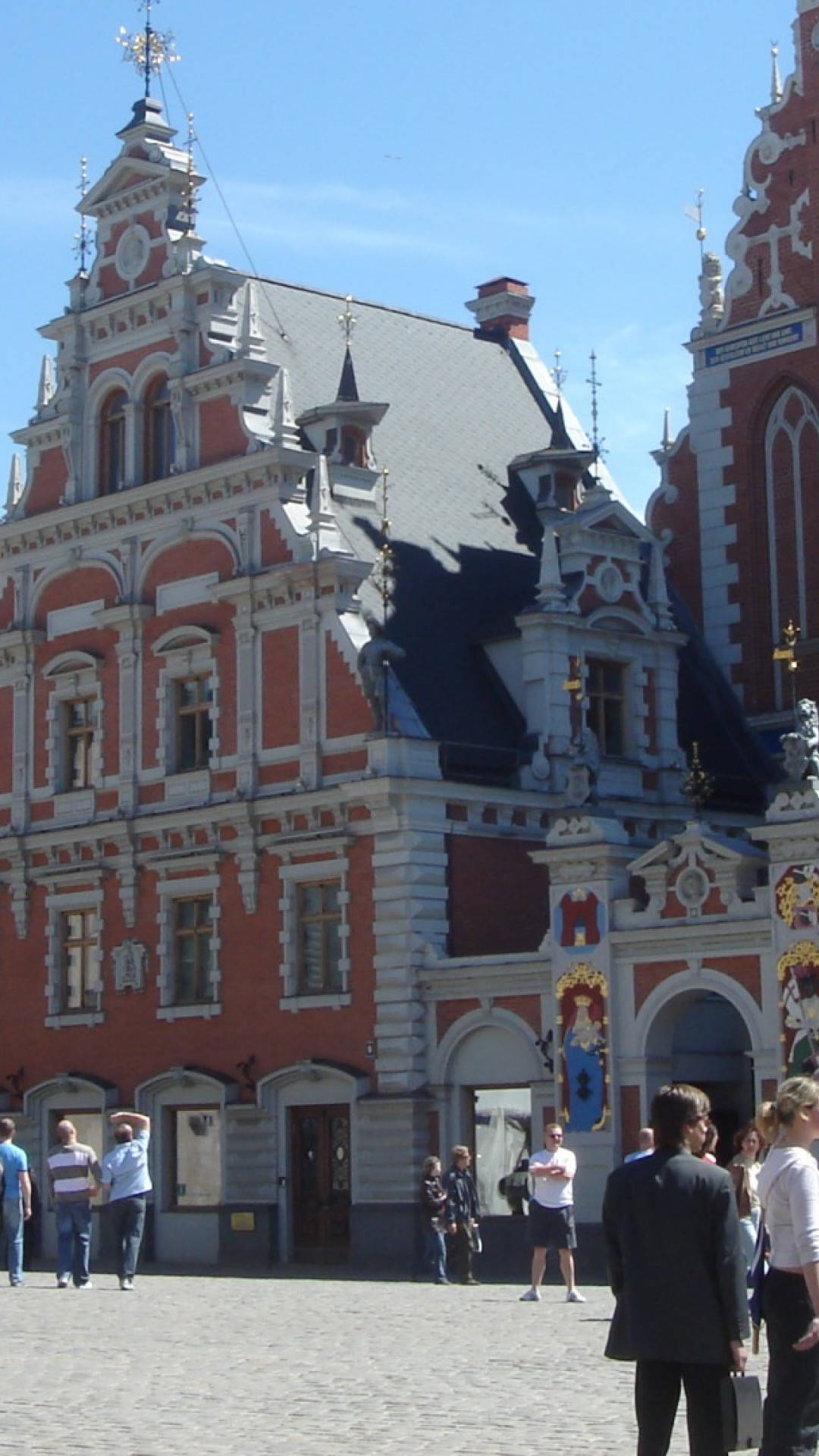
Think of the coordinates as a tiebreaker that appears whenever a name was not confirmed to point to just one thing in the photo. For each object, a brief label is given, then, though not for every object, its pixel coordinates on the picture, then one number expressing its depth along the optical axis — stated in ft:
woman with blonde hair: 31.86
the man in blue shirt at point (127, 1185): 79.51
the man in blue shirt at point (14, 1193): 84.74
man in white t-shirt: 78.28
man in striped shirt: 81.00
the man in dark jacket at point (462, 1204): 91.35
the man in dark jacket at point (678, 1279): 29.91
